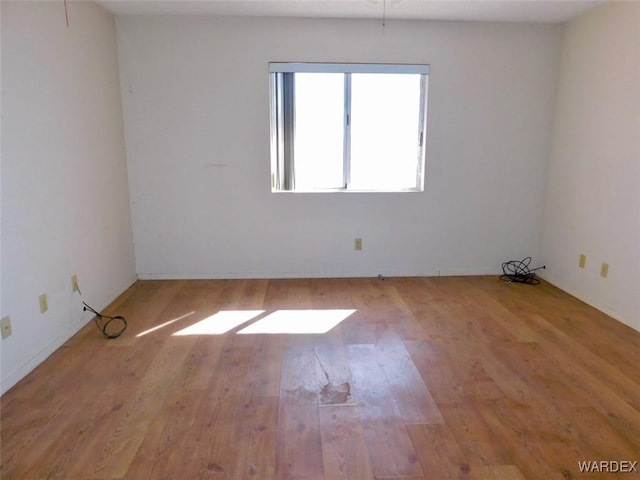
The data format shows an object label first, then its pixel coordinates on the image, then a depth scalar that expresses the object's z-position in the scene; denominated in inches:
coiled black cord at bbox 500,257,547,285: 163.6
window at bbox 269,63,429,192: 150.9
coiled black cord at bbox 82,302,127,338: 113.8
